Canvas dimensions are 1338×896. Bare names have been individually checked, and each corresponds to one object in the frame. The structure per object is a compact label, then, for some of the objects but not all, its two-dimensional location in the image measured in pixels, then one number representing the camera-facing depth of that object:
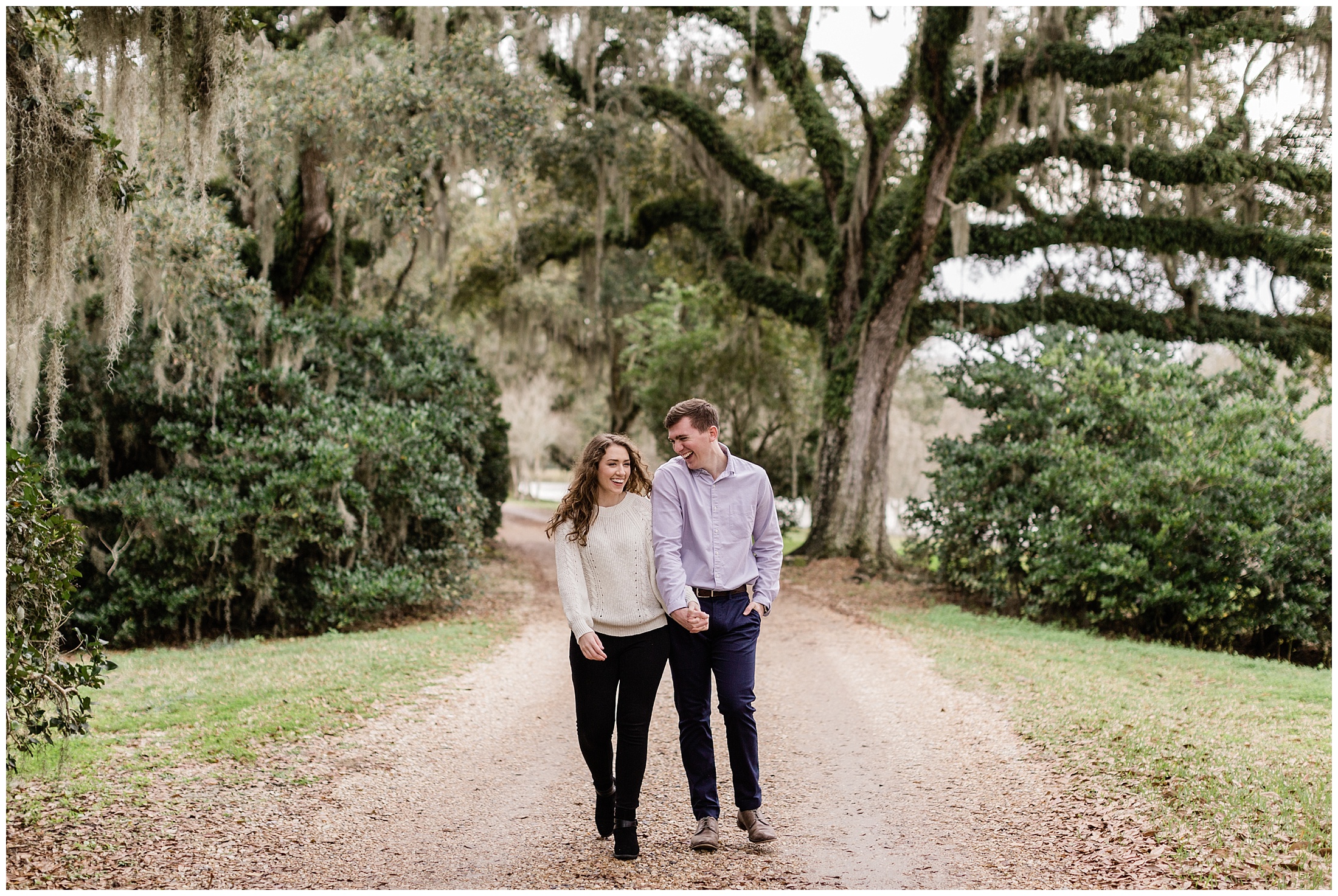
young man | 3.93
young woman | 3.82
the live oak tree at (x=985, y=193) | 12.03
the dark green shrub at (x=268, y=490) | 9.48
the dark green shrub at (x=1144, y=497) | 9.67
